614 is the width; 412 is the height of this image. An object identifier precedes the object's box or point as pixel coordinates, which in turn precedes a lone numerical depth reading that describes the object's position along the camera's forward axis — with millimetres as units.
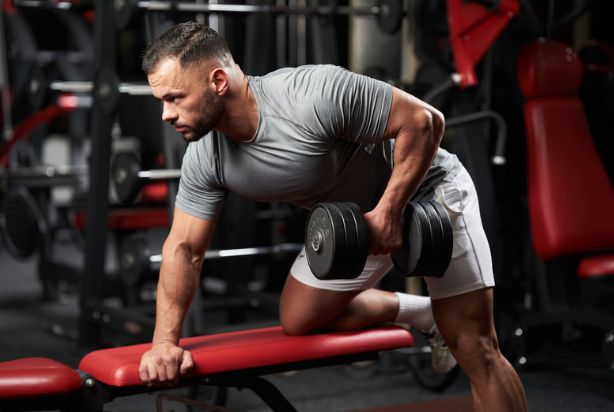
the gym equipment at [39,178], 5086
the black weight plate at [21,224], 4535
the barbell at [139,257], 3424
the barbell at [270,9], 3291
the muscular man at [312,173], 1943
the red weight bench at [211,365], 1858
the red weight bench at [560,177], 3277
